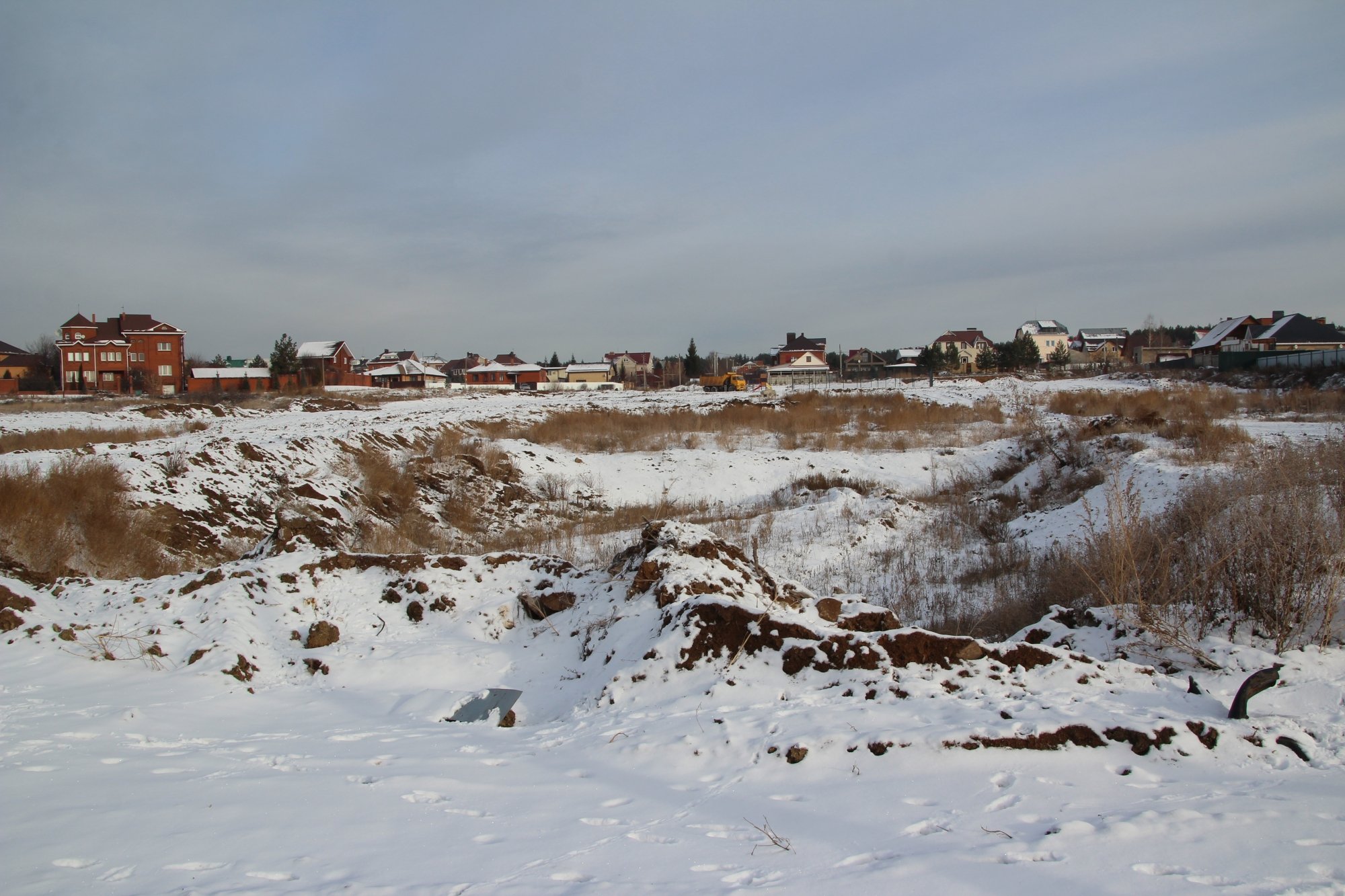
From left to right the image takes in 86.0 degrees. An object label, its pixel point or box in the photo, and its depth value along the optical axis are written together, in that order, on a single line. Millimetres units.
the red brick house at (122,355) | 60719
